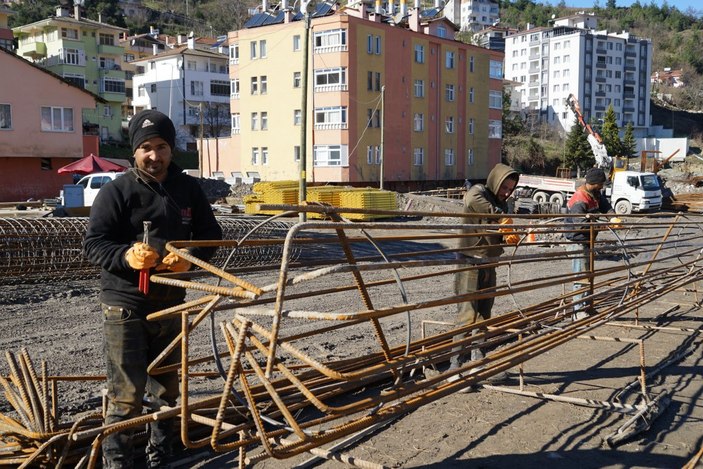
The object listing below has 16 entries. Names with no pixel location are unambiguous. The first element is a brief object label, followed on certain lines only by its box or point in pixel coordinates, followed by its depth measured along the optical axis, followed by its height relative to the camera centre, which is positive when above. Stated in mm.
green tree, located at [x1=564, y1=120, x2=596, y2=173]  62656 +1303
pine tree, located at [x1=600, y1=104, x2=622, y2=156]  70375 +2895
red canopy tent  27156 +25
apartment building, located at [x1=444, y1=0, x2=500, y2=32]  158625 +35164
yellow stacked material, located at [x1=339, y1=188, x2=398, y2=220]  30172 -1406
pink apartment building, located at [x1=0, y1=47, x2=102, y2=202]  35438 +2102
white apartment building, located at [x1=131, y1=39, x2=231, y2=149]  68312 +7889
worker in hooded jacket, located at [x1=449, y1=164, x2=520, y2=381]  6223 -668
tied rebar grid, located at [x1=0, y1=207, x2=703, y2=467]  3031 -1192
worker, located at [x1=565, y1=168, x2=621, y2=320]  8375 -432
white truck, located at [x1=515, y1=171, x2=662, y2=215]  32625 -1232
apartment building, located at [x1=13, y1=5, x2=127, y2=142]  66375 +11049
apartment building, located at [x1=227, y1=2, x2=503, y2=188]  44219 +4735
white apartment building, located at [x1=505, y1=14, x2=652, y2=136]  97500 +12997
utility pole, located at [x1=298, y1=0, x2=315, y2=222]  22703 +1577
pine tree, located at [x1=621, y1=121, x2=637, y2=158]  72062 +2206
